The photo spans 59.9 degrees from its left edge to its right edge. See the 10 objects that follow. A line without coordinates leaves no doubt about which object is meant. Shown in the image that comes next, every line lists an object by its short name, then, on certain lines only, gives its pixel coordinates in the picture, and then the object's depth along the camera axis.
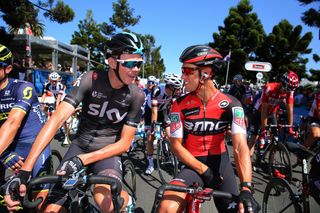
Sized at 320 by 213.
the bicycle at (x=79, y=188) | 1.92
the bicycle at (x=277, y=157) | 5.69
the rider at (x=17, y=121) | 2.63
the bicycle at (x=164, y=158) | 6.19
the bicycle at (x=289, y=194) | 3.24
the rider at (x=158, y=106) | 6.44
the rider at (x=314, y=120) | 4.66
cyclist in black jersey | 2.54
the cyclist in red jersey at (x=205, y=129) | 2.57
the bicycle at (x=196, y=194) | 1.89
